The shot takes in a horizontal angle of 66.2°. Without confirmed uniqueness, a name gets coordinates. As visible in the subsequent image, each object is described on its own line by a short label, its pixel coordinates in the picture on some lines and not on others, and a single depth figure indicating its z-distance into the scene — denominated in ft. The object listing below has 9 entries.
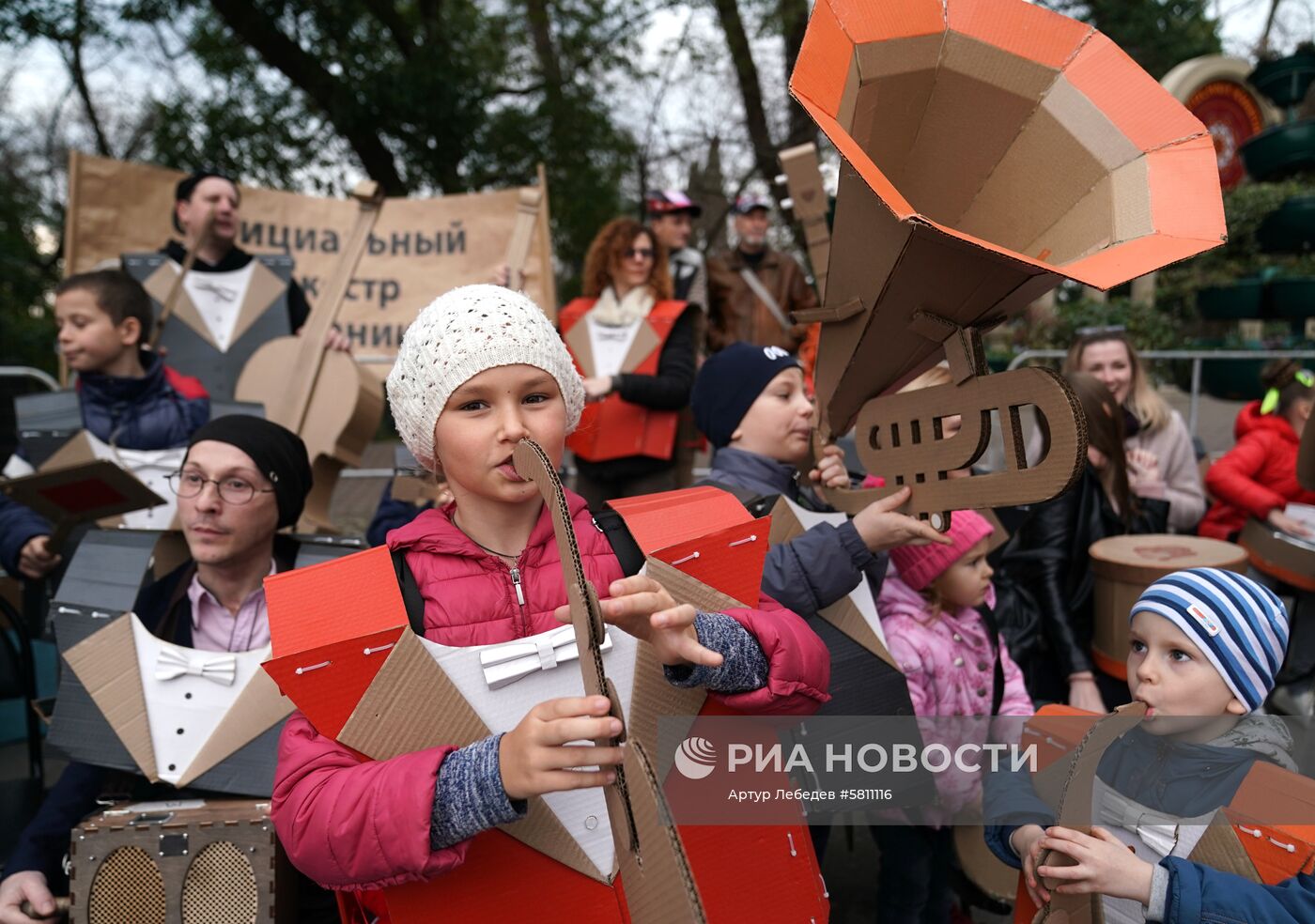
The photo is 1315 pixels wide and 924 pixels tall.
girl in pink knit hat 7.92
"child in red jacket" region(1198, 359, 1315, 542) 11.87
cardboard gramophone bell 5.12
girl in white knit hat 4.20
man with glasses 6.93
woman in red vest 13.53
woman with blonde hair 12.11
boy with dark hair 10.59
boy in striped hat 5.39
